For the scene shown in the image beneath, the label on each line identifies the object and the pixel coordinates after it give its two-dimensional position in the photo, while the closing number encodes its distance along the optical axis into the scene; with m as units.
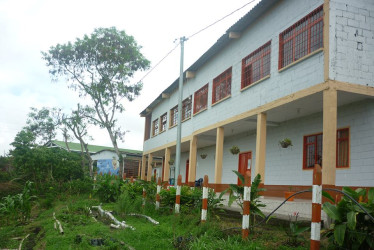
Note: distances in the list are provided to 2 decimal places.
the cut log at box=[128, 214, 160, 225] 9.13
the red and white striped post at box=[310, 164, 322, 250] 4.89
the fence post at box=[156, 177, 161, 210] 11.10
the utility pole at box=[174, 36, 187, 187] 14.07
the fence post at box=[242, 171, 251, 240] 6.41
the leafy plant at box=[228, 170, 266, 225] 7.05
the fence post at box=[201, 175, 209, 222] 8.09
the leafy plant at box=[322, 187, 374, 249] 4.92
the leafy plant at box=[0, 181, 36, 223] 11.27
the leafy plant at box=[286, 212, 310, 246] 6.00
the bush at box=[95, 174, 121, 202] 15.66
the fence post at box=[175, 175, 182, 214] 9.84
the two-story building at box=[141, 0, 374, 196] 9.76
